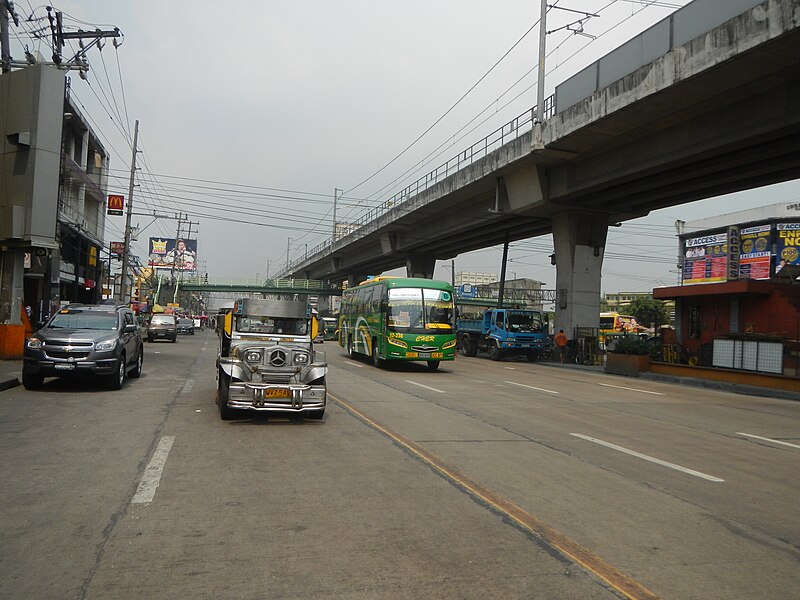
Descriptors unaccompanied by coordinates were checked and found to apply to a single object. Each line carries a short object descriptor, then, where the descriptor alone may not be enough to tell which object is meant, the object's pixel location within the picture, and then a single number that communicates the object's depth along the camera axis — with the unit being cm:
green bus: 2223
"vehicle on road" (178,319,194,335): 5612
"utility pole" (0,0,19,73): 1909
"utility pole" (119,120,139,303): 3616
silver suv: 1325
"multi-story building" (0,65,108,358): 2022
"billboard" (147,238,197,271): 8438
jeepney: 983
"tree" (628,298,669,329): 7675
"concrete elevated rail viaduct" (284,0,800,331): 1755
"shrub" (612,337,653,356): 2664
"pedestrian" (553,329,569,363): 3225
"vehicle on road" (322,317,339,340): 5250
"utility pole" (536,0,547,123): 2781
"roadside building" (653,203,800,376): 2211
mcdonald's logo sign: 3772
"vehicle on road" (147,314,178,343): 3916
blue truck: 3341
